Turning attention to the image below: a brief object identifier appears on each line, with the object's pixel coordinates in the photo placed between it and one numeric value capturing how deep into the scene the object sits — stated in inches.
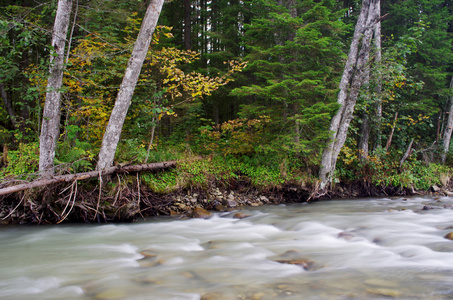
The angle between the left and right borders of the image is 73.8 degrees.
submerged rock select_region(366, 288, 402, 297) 141.8
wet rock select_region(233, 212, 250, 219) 335.9
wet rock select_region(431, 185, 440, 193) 506.9
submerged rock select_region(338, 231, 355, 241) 257.4
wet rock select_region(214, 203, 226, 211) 370.2
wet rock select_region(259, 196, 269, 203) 414.8
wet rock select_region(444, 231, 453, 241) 239.6
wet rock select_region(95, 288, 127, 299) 144.8
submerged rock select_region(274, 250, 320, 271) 185.3
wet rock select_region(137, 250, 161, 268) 195.2
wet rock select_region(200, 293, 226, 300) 142.6
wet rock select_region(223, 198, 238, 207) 383.2
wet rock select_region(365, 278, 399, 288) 154.3
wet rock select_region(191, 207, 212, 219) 332.8
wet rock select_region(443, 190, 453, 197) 489.7
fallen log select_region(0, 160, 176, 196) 234.5
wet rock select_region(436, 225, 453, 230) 277.3
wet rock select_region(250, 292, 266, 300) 140.1
